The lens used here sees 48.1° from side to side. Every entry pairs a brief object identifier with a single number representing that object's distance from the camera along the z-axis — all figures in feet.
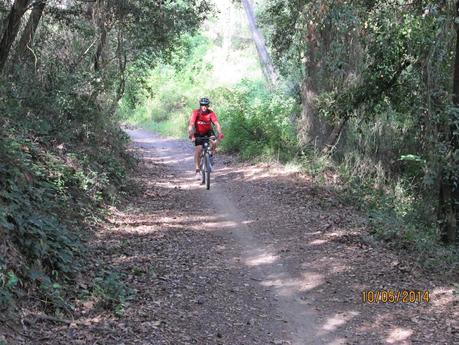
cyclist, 39.68
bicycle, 40.55
